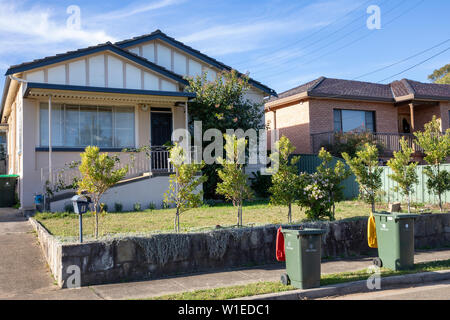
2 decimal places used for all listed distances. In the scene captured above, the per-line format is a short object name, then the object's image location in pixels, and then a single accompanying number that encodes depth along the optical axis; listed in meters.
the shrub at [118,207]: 13.25
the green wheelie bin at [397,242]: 7.43
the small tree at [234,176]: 8.57
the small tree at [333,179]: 9.37
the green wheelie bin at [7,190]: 15.50
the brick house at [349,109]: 20.97
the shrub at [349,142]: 19.22
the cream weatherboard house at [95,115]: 13.40
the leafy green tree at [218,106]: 15.48
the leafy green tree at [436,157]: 11.35
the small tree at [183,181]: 7.96
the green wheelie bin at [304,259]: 6.28
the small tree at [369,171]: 10.21
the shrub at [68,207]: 12.53
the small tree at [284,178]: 9.11
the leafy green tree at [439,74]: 45.73
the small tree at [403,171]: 10.86
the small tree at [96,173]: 7.48
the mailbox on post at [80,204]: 6.81
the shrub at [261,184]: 16.62
